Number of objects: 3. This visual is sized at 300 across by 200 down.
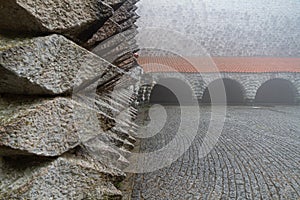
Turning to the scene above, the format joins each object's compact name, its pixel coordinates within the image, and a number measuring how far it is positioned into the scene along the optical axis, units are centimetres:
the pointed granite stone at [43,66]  62
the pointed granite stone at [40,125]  63
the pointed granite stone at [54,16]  62
